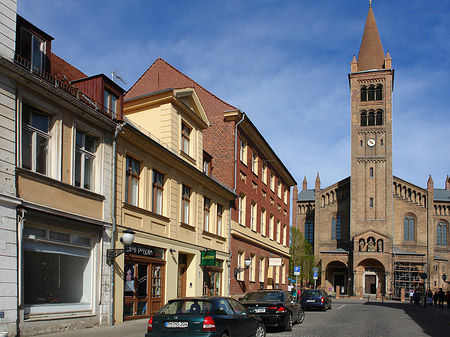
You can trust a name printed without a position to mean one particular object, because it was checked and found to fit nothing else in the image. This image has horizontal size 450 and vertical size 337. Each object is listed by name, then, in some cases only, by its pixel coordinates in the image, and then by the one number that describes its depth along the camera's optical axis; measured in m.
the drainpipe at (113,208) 14.77
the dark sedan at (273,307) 15.70
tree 65.88
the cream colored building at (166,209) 16.14
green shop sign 21.69
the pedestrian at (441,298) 38.31
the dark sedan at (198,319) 9.96
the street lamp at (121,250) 14.36
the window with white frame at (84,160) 13.72
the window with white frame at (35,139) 11.77
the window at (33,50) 12.48
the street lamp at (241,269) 26.48
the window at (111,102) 15.58
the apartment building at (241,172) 26.73
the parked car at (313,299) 27.73
